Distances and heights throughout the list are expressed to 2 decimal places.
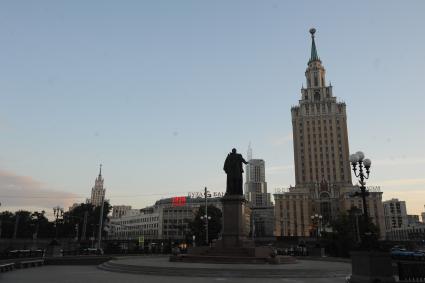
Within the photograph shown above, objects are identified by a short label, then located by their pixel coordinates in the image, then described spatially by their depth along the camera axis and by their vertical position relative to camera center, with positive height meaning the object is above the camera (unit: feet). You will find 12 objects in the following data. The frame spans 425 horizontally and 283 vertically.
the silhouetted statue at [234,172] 97.71 +14.81
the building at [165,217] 481.87 +12.62
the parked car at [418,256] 112.49 -8.52
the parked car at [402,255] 117.52 -8.77
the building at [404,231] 471.42 -3.75
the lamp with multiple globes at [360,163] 63.28 +11.41
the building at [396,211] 624.18 +29.62
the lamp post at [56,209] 172.04 +8.05
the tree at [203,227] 240.73 -0.07
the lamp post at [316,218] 164.66 +4.25
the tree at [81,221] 320.29 +4.55
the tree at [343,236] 150.30 -3.65
